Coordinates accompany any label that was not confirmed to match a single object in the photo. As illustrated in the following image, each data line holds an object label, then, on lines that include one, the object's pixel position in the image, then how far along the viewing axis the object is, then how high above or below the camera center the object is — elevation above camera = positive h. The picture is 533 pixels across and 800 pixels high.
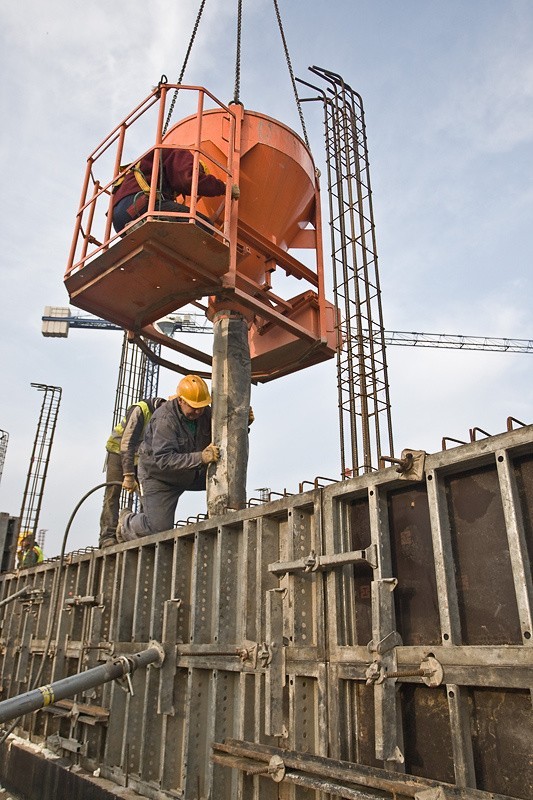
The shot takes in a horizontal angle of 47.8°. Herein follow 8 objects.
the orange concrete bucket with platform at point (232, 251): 6.81 +4.57
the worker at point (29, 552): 15.22 +2.22
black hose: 8.19 +0.71
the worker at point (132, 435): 9.39 +3.05
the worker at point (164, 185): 6.90 +5.04
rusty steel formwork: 3.45 +0.02
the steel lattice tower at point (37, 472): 24.78 +6.69
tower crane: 54.62 +27.45
